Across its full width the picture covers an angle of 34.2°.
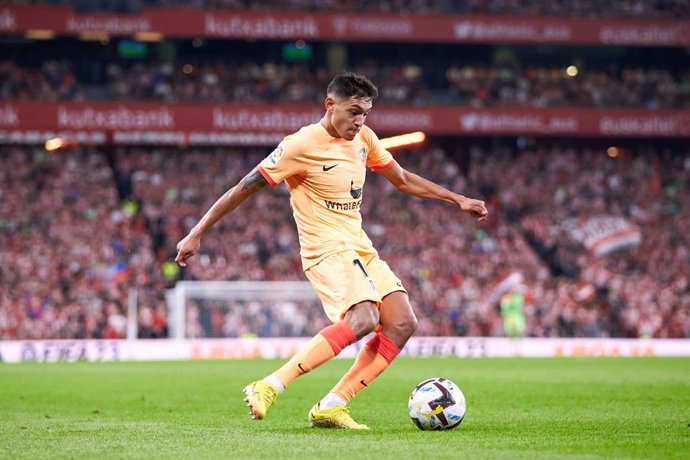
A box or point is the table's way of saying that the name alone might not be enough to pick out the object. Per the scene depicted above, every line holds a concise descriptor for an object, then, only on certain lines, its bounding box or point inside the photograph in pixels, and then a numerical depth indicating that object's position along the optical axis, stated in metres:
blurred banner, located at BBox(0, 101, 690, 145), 36.06
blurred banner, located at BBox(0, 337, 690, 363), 26.52
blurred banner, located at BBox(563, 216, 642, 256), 35.00
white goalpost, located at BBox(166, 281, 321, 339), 28.53
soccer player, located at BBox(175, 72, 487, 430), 8.12
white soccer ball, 8.34
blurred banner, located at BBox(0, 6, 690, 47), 36.25
